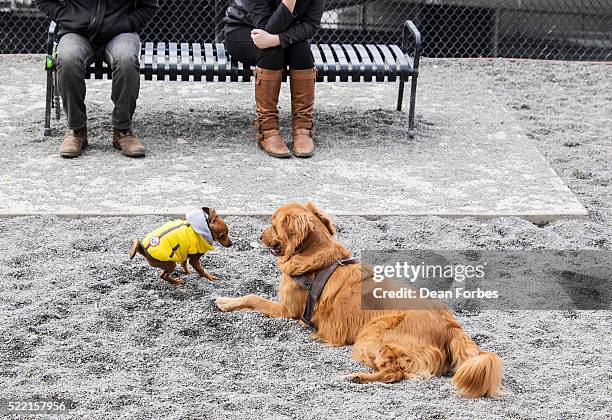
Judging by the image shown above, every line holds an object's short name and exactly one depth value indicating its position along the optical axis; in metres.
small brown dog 4.11
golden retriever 3.56
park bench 6.16
